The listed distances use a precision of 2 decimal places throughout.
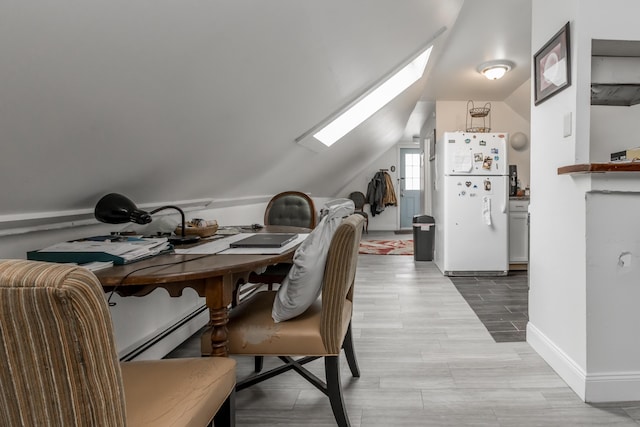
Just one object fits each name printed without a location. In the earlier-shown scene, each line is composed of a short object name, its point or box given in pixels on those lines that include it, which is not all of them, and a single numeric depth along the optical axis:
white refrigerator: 3.86
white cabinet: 4.10
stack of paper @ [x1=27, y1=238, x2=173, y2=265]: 1.10
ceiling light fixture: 3.35
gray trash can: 4.64
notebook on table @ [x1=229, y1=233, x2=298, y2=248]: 1.42
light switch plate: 1.70
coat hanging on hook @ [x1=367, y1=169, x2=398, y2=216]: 8.12
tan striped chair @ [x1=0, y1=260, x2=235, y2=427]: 0.44
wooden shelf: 1.50
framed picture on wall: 1.69
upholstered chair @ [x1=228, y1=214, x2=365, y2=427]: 1.24
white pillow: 1.21
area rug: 5.39
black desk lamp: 1.30
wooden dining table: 1.00
